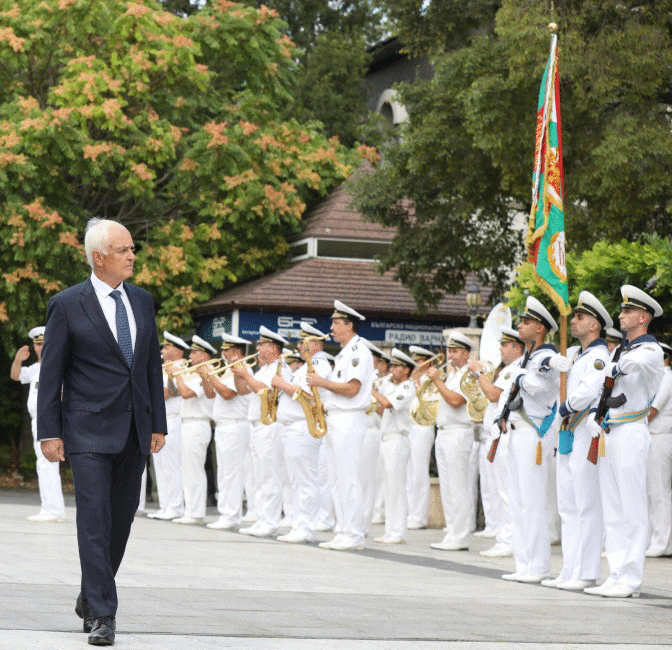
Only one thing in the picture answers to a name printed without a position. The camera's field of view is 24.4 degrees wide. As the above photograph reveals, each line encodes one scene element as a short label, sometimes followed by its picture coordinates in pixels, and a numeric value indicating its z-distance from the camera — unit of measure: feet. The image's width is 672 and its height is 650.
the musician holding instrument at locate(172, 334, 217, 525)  62.08
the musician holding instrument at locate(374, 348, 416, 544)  54.54
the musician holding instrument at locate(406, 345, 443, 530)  61.98
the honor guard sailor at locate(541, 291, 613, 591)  38.83
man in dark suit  25.40
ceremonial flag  47.47
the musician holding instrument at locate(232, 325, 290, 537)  56.59
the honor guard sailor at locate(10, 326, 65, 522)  57.26
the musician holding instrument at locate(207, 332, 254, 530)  59.98
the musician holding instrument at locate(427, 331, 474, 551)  52.54
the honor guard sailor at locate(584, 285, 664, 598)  37.09
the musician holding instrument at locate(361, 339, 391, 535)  51.11
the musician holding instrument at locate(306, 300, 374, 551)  48.49
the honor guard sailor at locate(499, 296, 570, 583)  41.06
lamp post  82.02
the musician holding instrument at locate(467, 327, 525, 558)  45.01
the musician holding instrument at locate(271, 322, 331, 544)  52.11
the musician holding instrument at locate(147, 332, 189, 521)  64.85
